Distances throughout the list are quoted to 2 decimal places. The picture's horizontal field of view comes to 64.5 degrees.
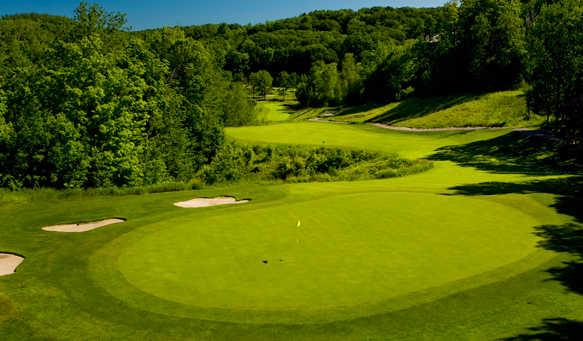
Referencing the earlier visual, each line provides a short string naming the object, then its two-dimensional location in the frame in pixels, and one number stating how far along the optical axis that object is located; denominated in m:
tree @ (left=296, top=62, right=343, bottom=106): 120.44
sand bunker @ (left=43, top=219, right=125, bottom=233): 18.14
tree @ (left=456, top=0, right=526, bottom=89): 71.56
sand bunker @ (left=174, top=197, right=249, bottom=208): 22.45
